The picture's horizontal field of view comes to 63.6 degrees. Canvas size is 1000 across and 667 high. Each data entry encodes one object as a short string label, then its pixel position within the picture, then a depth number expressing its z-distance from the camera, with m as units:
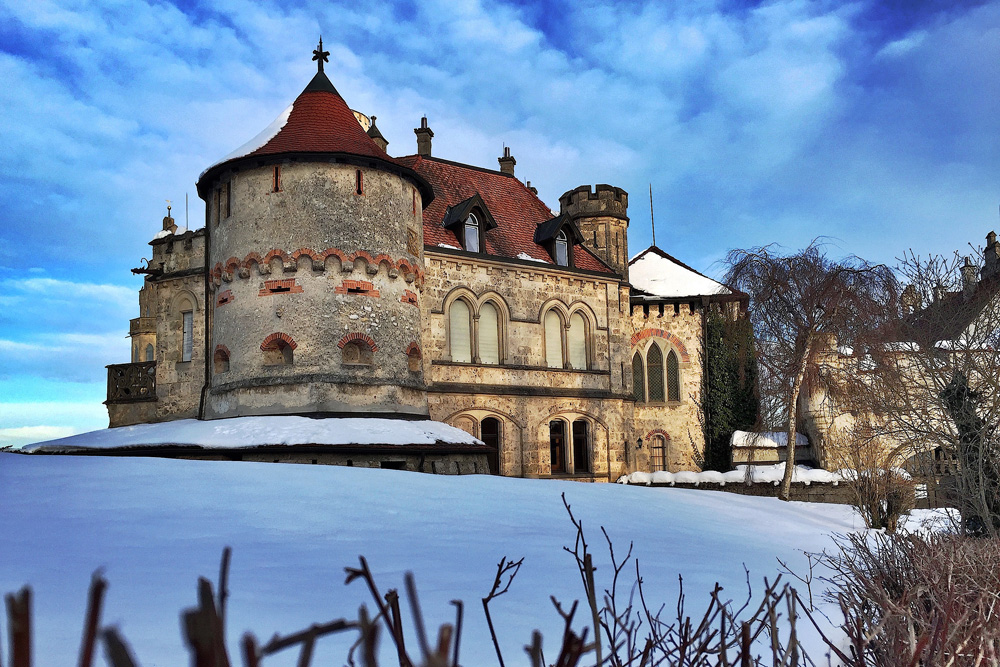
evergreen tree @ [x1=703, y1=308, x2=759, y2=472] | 27.70
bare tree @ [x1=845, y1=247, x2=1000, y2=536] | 12.14
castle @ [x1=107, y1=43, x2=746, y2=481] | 19.09
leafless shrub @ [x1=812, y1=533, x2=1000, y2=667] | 4.23
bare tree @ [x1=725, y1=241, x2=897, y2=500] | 23.61
